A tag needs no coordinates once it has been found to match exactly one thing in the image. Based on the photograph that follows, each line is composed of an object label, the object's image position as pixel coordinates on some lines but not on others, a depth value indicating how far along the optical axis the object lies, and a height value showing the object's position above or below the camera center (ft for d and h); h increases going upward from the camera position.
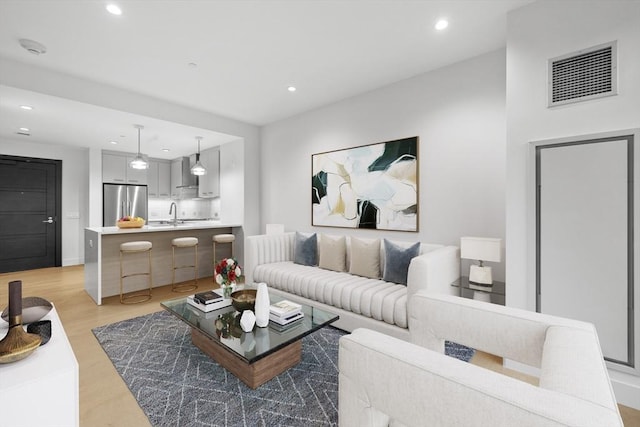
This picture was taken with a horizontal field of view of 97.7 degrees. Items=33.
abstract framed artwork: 10.75 +1.16
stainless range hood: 20.53 +2.69
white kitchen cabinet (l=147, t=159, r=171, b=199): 22.58 +2.86
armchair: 2.19 -1.55
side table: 7.88 -2.21
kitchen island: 12.59 -2.19
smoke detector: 8.25 +5.05
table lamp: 7.73 -1.12
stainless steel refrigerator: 20.08 +0.87
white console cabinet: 2.57 -1.71
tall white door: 5.90 -0.51
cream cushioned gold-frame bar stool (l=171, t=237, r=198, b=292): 13.99 -2.70
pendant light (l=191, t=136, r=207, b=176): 16.43 +2.64
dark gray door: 17.34 +0.00
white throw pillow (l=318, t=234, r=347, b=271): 11.33 -1.64
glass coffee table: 5.93 -2.79
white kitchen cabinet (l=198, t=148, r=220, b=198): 18.63 +2.61
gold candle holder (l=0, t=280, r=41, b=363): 2.85 -1.34
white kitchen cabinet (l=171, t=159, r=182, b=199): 22.36 +2.98
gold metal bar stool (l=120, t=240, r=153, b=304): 12.23 -2.90
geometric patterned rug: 5.45 -3.93
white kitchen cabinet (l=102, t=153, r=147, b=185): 20.16 +3.18
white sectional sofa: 7.63 -2.39
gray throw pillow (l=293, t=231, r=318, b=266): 12.39 -1.65
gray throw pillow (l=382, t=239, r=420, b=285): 9.31 -1.62
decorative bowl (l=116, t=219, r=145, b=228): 13.48 -0.52
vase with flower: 8.16 -1.74
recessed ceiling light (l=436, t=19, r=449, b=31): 7.56 +5.21
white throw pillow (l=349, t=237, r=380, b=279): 10.25 -1.68
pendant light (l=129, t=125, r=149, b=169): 14.74 +2.65
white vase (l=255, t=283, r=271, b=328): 6.77 -2.28
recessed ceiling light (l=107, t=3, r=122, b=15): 6.88 +5.11
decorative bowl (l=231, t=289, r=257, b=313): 7.45 -2.34
